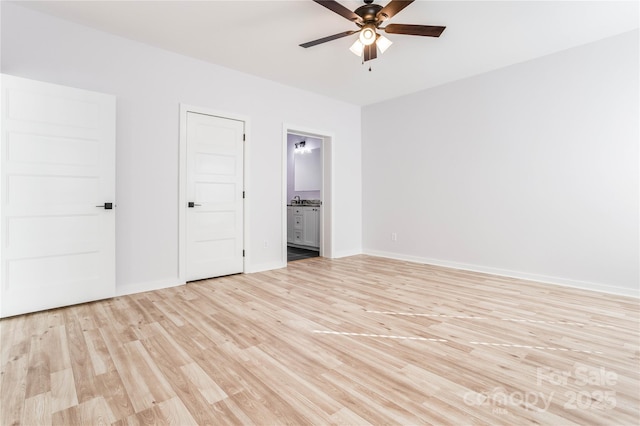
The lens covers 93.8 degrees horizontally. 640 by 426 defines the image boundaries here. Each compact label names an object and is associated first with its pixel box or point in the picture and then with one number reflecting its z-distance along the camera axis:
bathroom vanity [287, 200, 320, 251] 6.15
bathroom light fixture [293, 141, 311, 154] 7.50
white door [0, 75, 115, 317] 2.64
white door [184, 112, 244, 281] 3.83
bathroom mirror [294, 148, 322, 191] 7.22
